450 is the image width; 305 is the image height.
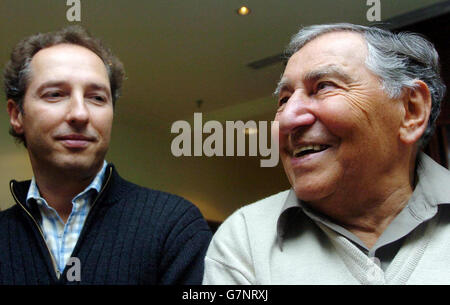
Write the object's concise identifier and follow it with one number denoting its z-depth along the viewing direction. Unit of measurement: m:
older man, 0.90
